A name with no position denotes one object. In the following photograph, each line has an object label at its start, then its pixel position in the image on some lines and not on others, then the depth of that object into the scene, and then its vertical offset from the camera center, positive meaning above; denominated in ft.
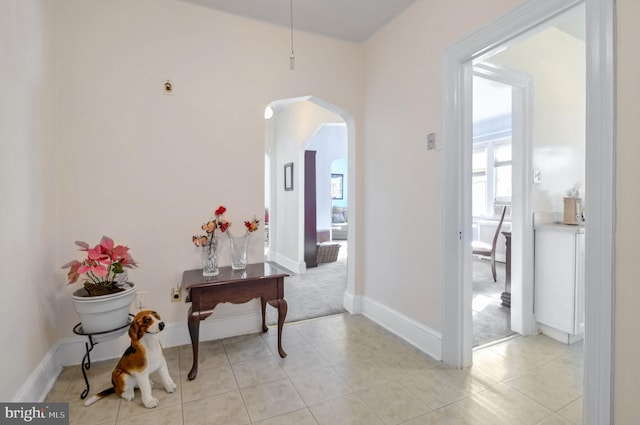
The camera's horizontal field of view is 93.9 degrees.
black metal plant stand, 5.60 -2.39
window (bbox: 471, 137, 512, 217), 18.70 +1.80
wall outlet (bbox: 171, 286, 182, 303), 7.68 -2.24
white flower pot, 5.56 -1.99
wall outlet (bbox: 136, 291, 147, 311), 7.36 -2.28
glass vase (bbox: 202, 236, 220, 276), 7.28 -1.25
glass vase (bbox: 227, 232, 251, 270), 7.59 -1.11
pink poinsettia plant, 5.41 -1.11
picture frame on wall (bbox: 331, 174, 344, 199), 33.40 +2.19
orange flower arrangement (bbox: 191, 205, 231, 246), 7.14 -0.53
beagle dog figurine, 5.37 -2.83
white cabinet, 7.61 -2.03
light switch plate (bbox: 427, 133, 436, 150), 7.13 +1.53
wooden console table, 6.31 -1.88
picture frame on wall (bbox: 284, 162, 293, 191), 16.52 +1.67
